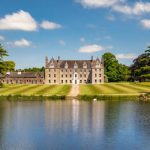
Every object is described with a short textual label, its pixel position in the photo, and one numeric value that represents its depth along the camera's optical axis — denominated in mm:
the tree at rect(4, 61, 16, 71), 57490
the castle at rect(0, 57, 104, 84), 86034
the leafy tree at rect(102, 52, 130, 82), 88593
